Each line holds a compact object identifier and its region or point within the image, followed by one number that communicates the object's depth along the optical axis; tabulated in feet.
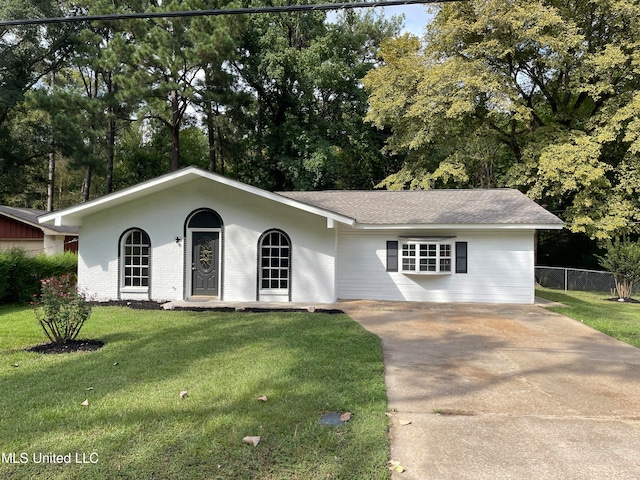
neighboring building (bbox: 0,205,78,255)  62.69
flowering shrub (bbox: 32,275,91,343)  19.67
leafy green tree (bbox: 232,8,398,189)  73.87
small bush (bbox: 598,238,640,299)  45.98
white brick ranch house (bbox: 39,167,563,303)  36.27
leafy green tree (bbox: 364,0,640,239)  57.11
